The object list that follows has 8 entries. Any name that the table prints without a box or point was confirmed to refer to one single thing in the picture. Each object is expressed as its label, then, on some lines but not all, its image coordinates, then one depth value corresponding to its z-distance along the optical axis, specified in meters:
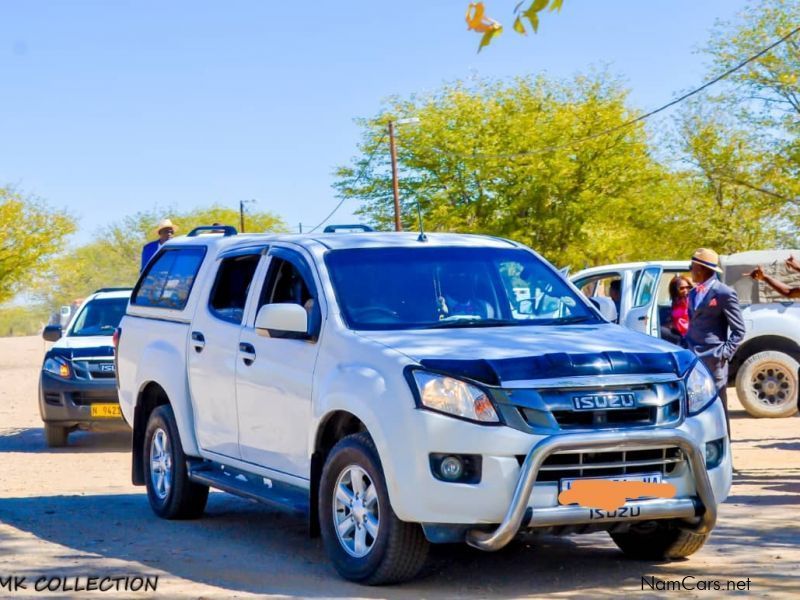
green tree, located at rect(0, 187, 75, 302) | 54.53
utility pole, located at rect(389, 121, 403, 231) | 39.19
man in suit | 10.90
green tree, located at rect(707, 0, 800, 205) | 35.88
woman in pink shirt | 13.87
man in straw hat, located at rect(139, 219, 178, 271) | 14.77
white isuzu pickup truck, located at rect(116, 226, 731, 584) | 6.45
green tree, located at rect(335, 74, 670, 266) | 45.16
